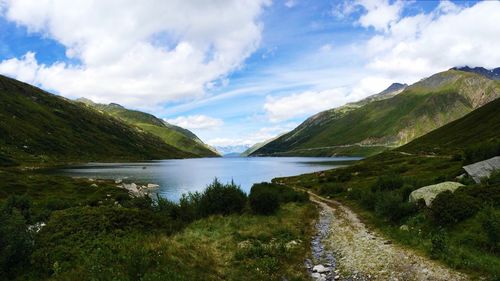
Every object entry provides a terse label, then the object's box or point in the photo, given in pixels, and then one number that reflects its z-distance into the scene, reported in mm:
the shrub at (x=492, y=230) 20094
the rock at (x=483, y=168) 38000
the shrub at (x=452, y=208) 25531
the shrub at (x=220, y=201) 37969
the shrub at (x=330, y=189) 66675
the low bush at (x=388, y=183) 50688
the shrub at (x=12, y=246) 16562
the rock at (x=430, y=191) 31488
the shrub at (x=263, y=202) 38500
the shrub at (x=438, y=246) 20048
